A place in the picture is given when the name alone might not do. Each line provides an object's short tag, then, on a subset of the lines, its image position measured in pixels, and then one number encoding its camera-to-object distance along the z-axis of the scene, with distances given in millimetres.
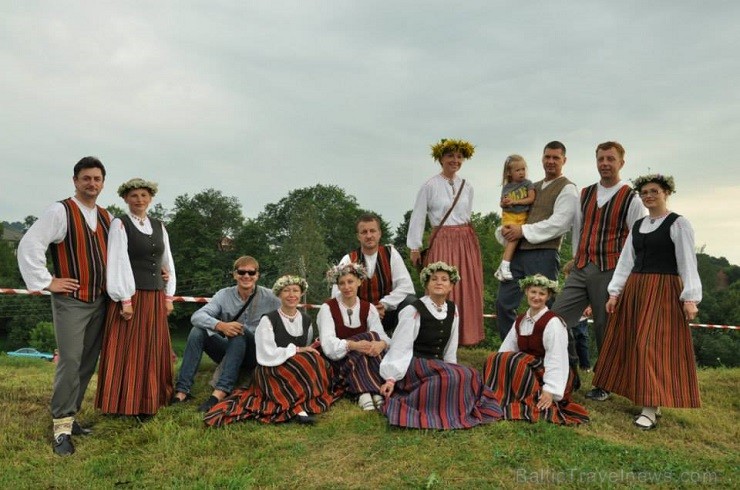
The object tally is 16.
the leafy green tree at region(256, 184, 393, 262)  32688
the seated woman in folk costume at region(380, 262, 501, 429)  4371
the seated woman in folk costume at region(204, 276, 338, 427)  4570
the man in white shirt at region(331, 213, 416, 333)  5406
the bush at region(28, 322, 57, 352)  28281
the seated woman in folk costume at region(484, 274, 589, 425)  4500
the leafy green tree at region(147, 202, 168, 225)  31923
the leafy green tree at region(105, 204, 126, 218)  31470
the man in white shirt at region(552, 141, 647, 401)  5066
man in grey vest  5410
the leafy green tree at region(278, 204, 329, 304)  29047
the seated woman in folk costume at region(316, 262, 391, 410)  4840
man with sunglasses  5012
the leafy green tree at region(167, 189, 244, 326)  29047
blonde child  5652
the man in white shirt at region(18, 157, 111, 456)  4223
